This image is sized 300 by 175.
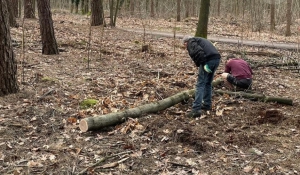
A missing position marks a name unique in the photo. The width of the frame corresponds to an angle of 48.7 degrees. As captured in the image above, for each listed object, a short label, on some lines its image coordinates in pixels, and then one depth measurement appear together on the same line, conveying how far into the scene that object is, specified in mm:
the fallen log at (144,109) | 5609
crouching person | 8031
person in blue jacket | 6391
